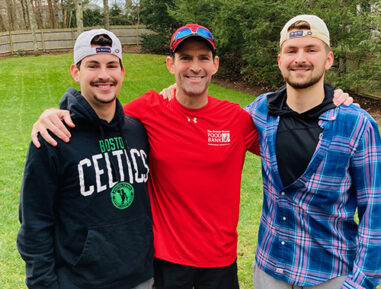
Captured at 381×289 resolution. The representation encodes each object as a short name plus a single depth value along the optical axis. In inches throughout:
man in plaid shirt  86.4
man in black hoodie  80.3
